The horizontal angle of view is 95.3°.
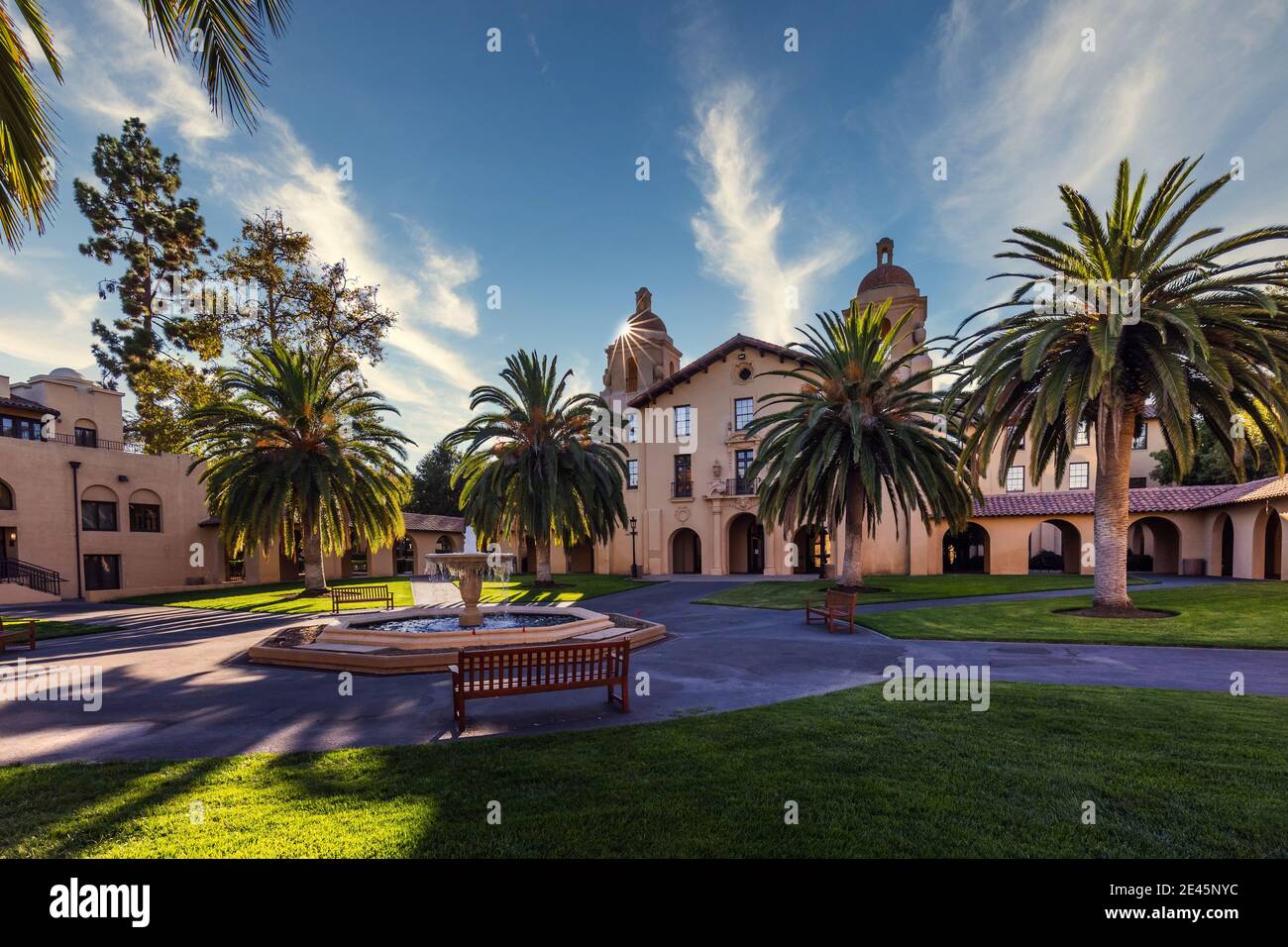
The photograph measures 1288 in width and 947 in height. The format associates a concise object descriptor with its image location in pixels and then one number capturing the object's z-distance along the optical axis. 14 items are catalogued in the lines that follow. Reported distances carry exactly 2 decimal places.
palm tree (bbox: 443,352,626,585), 25.41
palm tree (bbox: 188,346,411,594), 22.52
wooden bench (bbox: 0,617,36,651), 11.59
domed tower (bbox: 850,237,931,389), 34.06
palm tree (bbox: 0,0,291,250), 4.30
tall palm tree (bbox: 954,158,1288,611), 13.16
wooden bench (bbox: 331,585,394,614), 20.01
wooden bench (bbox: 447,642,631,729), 7.21
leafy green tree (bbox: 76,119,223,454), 31.42
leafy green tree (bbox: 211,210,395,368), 29.97
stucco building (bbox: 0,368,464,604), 26.05
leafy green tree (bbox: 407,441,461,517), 51.56
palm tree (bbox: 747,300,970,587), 20.31
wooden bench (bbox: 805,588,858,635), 13.91
